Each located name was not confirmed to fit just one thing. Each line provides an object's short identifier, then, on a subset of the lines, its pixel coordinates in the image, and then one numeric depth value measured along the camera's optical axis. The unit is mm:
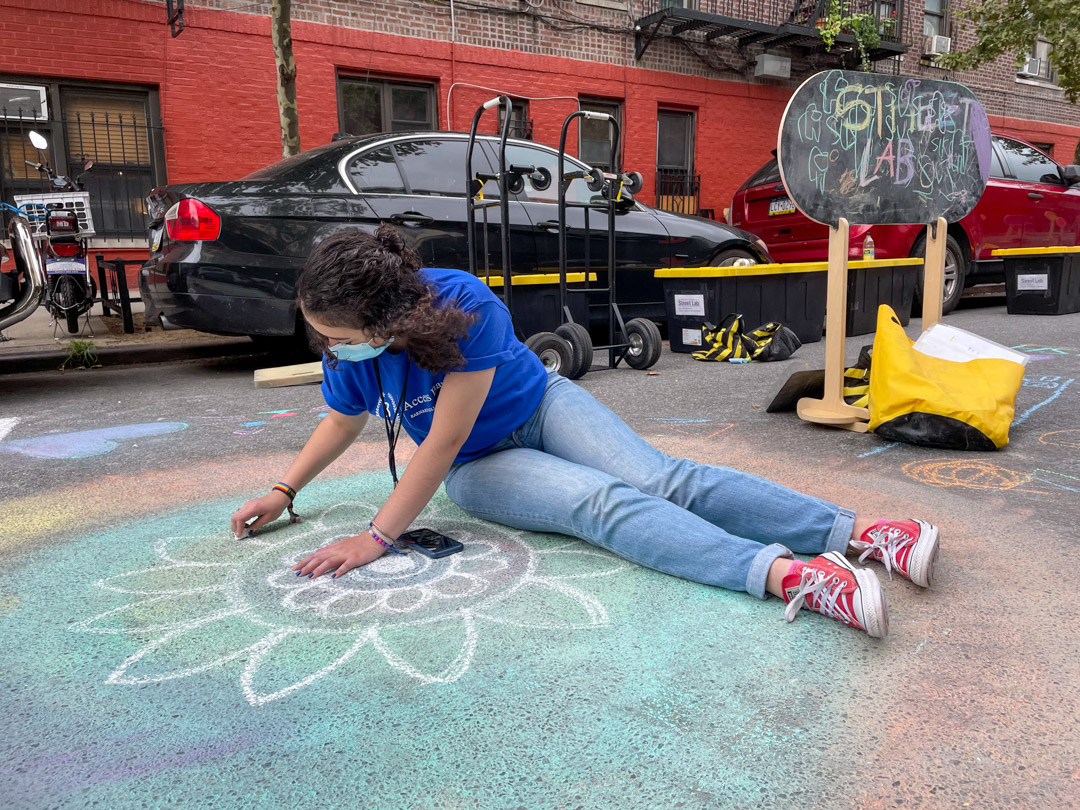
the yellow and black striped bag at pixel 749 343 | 6145
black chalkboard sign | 3707
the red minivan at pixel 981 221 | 7996
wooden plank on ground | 5398
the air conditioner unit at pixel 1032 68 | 18234
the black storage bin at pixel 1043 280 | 8273
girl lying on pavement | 1910
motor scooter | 7184
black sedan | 5164
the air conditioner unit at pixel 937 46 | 15539
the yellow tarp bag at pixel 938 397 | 3326
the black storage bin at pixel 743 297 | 6414
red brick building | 9391
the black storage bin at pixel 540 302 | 5688
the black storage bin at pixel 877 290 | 6957
